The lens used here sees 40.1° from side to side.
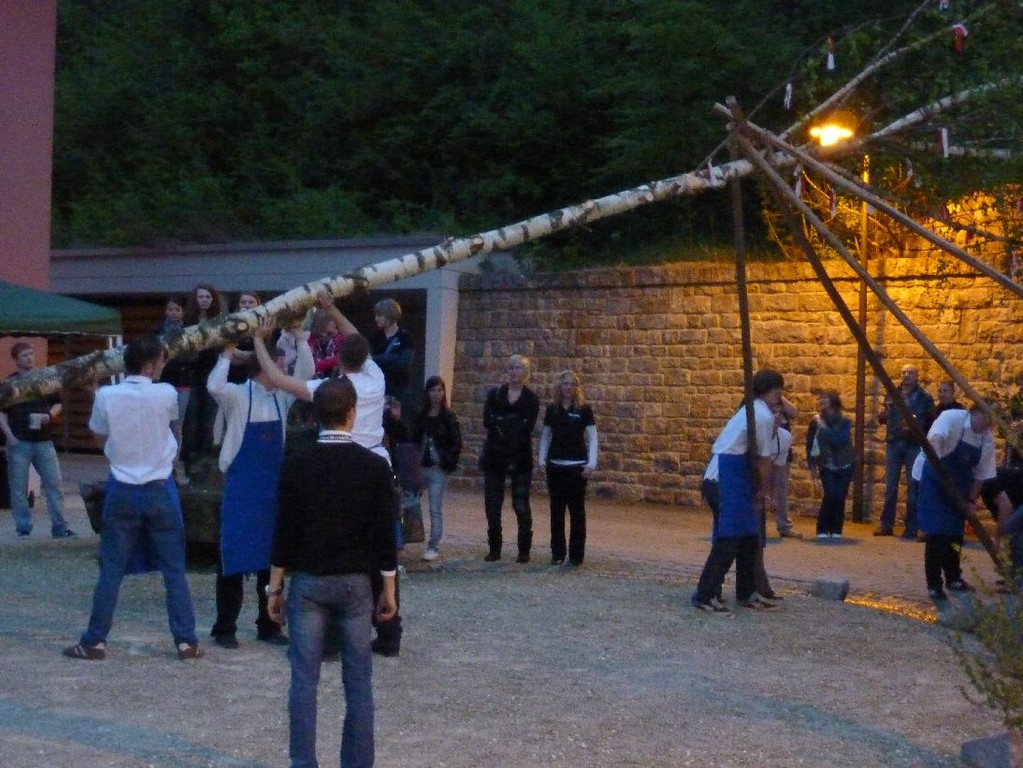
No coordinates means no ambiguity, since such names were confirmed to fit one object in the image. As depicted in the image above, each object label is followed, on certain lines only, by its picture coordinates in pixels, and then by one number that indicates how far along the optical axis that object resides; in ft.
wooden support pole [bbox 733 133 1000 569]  26.91
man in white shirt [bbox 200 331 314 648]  25.80
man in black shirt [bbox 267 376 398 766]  17.56
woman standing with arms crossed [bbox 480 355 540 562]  39.50
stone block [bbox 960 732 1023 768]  19.66
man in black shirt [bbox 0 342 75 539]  42.68
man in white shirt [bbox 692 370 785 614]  32.01
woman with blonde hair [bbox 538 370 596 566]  39.01
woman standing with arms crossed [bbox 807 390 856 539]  48.57
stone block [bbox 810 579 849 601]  36.29
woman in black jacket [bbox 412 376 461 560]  39.52
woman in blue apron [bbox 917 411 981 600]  33.96
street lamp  51.70
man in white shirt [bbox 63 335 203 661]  24.31
